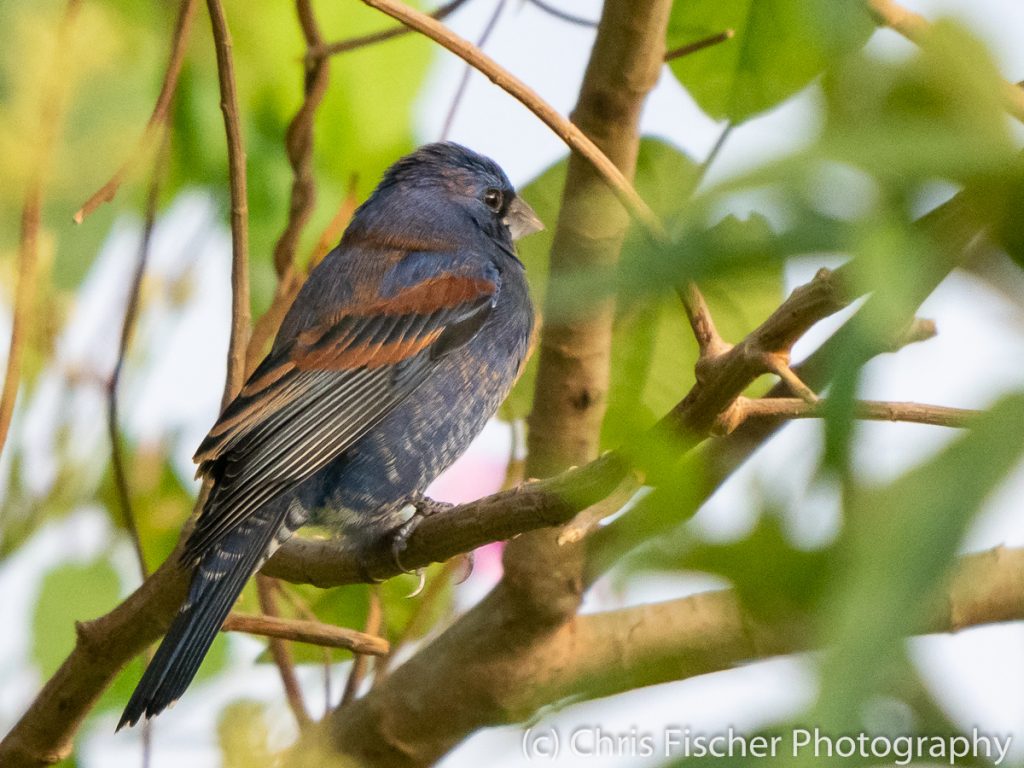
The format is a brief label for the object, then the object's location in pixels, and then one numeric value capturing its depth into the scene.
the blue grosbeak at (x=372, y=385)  5.79
